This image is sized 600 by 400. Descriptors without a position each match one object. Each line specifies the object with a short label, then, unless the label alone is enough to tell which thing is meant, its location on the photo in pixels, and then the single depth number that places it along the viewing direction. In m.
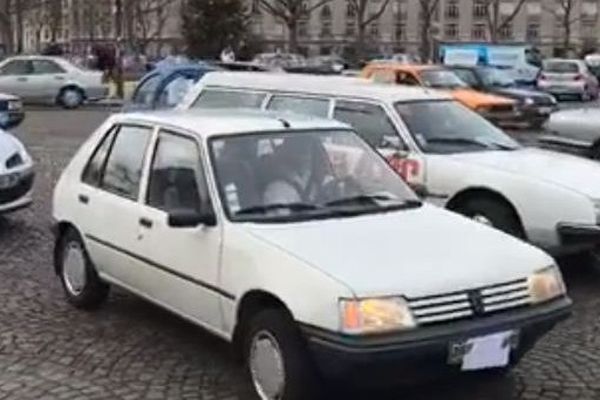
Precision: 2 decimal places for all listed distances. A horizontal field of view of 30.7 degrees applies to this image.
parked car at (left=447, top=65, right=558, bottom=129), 23.25
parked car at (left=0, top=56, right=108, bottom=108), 29.20
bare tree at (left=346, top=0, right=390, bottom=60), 66.06
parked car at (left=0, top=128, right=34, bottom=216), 9.95
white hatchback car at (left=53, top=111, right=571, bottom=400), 4.99
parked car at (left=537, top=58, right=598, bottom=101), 37.91
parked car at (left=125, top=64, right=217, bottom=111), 14.88
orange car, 21.17
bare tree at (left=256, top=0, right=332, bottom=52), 53.75
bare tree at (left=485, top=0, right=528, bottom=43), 72.75
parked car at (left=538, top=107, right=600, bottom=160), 13.66
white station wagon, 8.16
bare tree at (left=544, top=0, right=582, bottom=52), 108.61
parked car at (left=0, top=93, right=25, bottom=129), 21.30
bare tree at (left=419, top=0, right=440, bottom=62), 58.28
